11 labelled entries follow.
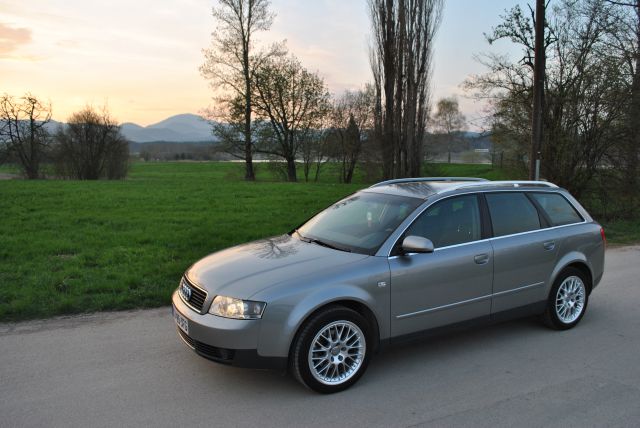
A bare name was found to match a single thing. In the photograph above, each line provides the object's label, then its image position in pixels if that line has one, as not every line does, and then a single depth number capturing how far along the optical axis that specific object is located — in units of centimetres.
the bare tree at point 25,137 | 3628
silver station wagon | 355
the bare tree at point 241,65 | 3112
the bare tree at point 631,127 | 1285
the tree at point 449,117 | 8175
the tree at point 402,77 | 2417
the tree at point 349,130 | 3781
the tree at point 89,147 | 3822
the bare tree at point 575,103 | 1316
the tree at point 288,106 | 3281
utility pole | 1148
